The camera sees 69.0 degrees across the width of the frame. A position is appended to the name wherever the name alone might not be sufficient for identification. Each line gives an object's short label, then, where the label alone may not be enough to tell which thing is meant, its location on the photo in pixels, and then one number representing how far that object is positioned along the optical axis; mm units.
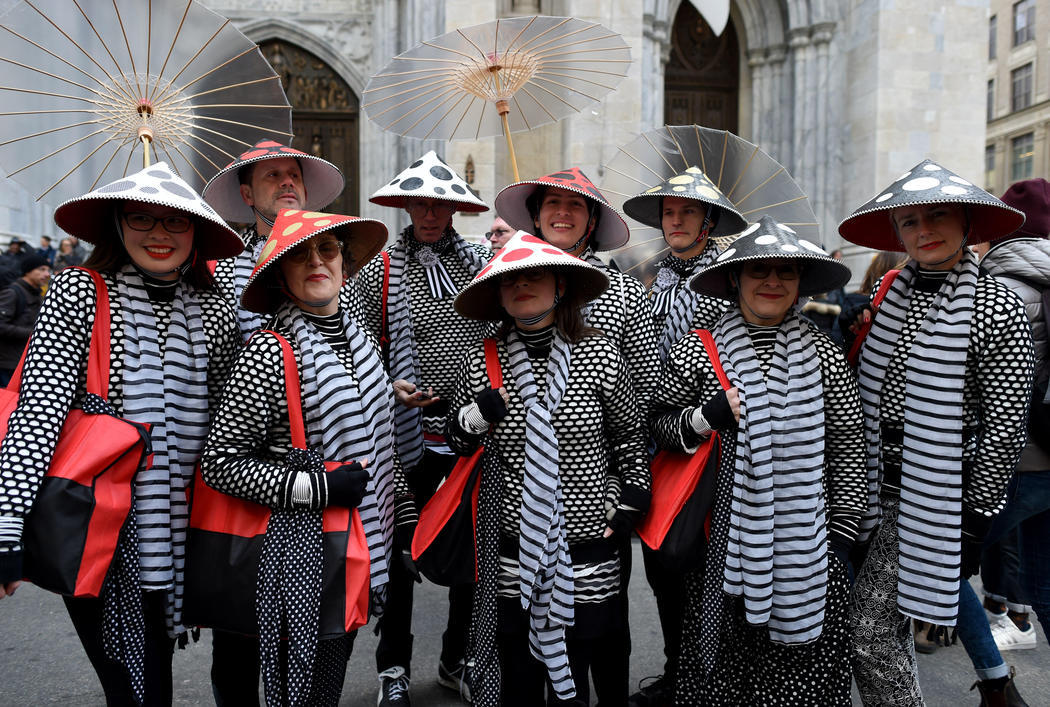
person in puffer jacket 3178
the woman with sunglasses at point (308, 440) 2264
